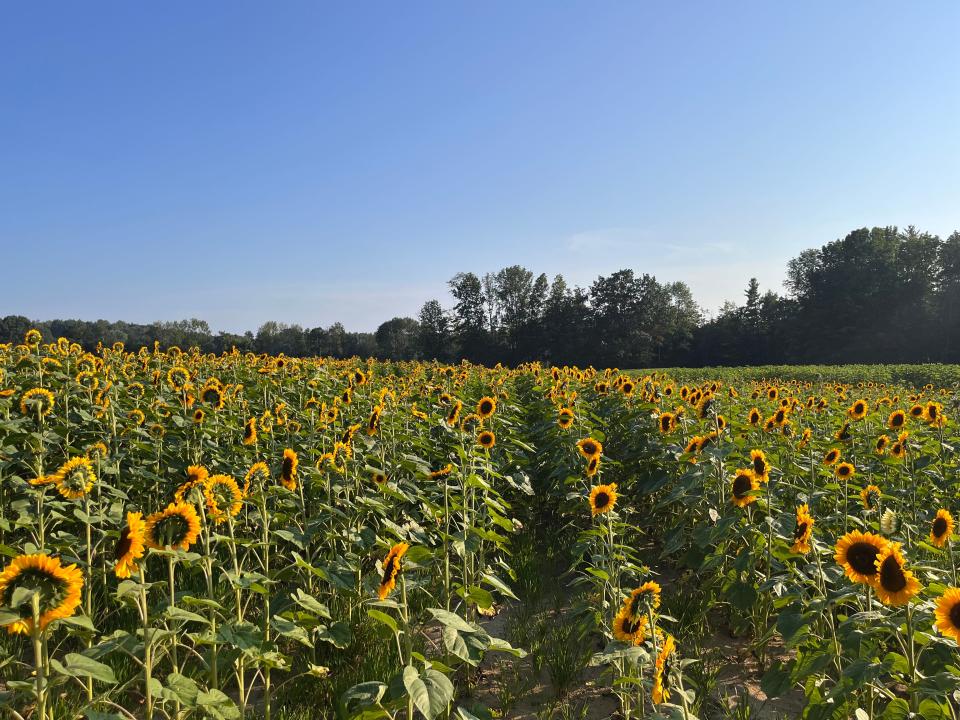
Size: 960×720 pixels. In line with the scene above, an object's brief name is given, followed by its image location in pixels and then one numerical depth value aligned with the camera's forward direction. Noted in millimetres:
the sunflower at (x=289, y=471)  3258
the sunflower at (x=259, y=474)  2703
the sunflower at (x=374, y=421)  4438
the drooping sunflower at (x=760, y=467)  3504
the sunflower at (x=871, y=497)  3816
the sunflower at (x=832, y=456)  4418
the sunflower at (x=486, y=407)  5105
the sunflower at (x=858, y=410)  5594
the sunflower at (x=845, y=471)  4076
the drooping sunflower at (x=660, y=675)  2008
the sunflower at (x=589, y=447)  4402
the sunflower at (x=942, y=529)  2703
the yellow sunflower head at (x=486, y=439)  4395
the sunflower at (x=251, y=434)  3959
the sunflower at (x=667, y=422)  5207
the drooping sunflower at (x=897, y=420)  5625
